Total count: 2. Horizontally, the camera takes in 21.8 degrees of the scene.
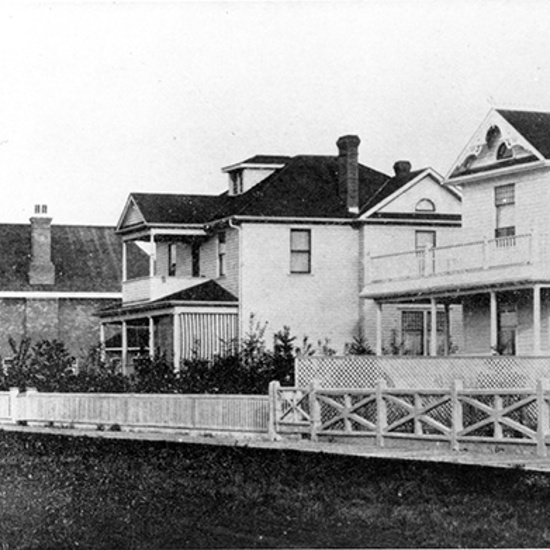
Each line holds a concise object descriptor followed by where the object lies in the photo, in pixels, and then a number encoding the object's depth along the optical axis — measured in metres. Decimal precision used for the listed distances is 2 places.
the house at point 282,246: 45.69
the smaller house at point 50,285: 57.78
